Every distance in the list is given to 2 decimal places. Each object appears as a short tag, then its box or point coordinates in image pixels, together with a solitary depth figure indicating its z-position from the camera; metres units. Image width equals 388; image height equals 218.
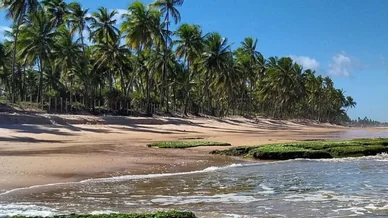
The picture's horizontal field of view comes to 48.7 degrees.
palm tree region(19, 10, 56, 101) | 47.25
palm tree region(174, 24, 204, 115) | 61.22
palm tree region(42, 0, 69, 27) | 58.10
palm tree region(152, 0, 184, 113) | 56.56
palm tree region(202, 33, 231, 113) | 64.50
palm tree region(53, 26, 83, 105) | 52.20
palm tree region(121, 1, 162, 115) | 52.66
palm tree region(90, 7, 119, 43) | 53.97
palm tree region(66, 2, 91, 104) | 52.62
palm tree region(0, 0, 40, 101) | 43.06
